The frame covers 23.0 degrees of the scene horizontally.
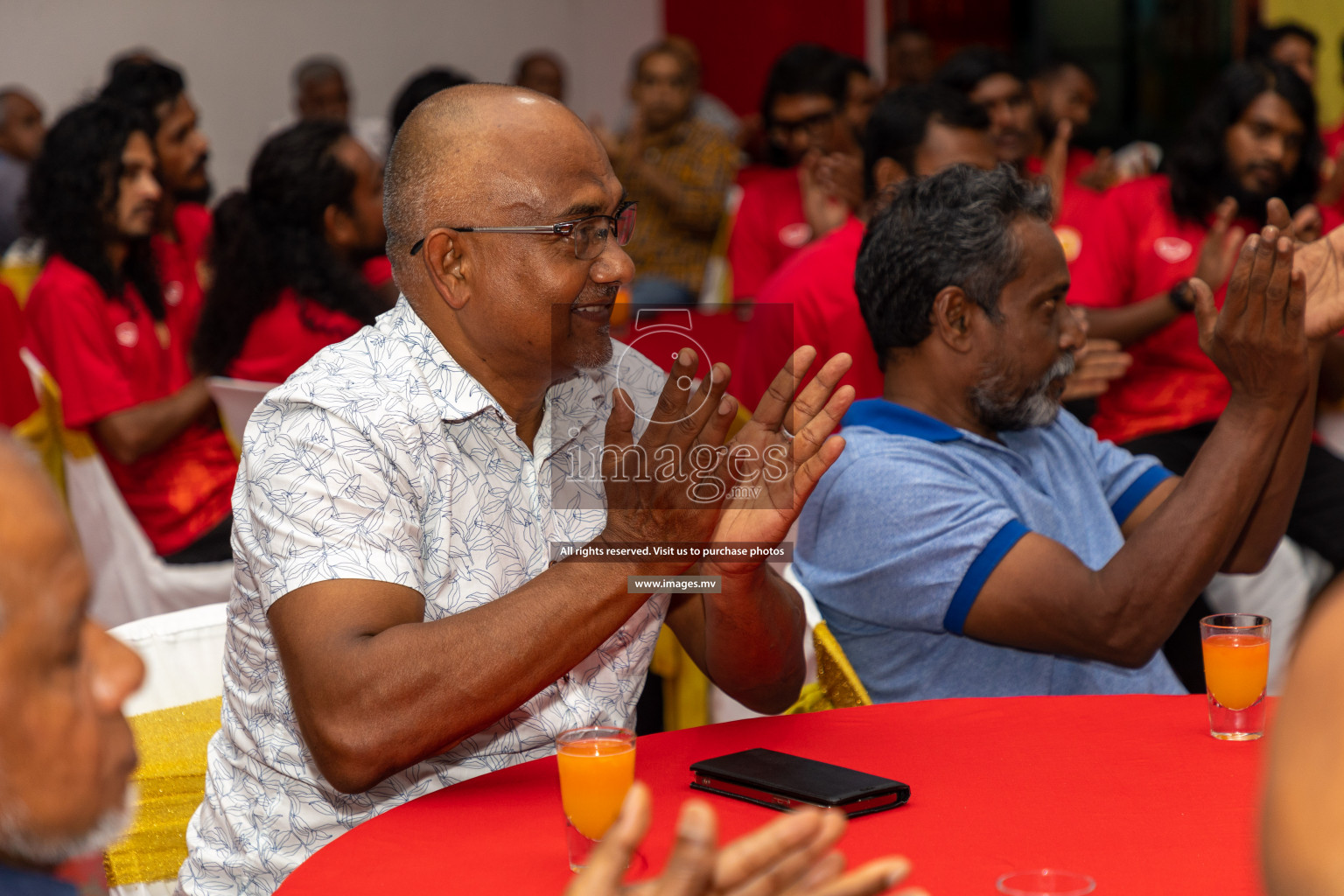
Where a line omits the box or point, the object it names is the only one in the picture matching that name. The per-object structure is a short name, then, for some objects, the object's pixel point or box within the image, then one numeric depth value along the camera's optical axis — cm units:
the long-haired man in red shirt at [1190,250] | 447
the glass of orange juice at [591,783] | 236
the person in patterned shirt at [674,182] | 714
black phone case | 242
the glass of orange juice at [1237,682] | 258
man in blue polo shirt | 286
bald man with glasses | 251
